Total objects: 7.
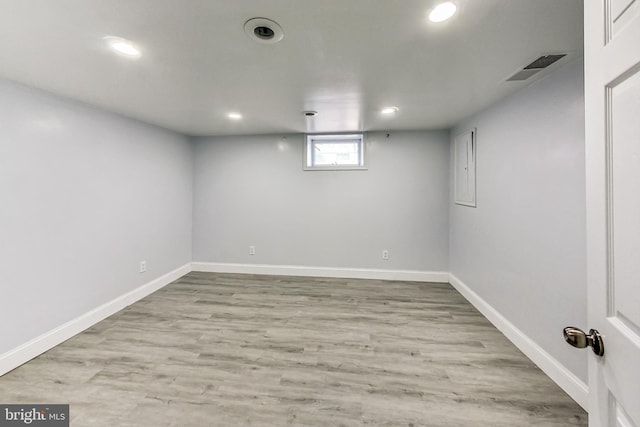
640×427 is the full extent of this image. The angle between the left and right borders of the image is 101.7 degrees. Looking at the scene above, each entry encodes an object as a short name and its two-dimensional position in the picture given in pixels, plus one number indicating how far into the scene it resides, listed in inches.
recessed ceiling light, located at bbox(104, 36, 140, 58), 57.9
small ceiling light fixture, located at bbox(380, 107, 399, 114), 107.2
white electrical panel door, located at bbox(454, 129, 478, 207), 119.2
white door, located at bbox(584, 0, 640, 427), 22.8
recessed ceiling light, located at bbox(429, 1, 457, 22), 47.2
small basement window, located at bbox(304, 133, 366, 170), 157.2
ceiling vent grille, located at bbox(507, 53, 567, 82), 65.7
